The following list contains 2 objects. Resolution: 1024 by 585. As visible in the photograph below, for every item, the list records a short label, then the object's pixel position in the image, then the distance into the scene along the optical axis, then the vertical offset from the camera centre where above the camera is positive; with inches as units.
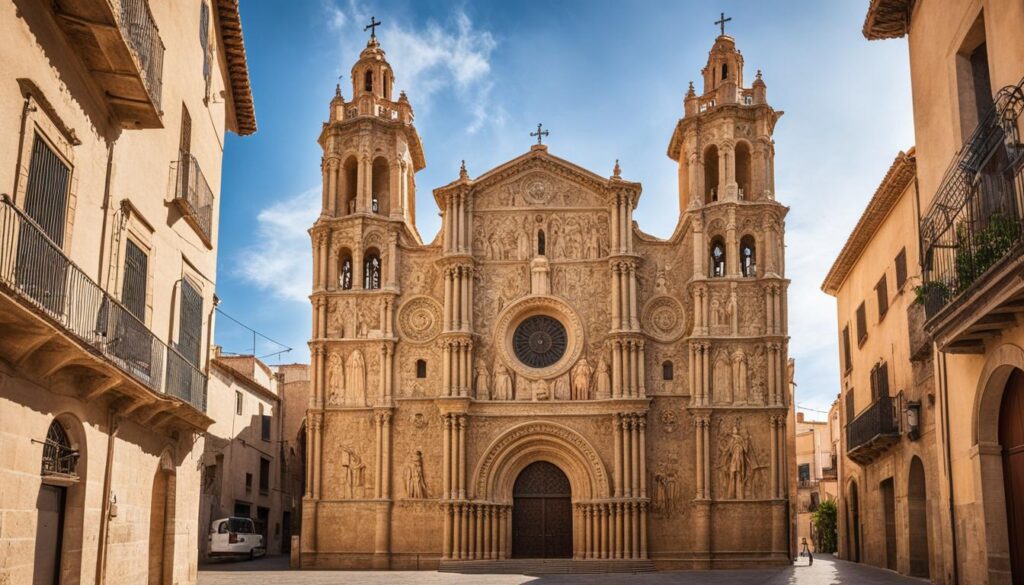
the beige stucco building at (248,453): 1524.4 +65.4
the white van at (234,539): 1457.9 -61.9
